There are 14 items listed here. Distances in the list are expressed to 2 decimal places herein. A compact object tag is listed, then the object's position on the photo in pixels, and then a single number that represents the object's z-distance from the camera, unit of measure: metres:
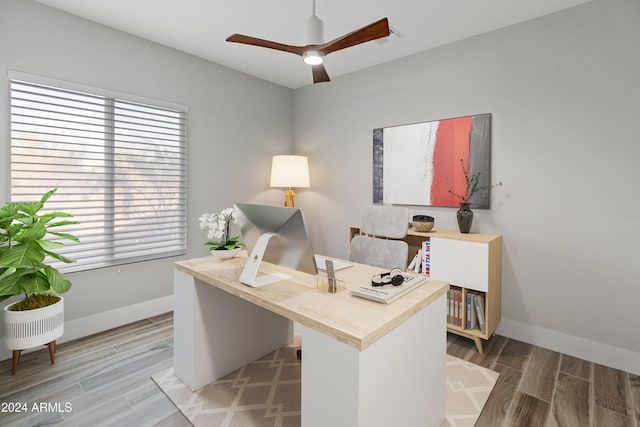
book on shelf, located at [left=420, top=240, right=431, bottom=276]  2.62
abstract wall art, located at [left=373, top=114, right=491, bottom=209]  2.71
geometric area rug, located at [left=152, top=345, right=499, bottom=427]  1.69
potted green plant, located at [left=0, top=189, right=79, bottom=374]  1.92
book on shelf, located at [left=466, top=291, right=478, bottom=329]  2.44
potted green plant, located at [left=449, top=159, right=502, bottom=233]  2.61
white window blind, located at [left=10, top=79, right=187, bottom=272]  2.32
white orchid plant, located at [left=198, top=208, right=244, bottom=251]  2.02
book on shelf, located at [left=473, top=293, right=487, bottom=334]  2.40
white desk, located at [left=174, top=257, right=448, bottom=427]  1.06
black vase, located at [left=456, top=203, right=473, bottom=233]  2.60
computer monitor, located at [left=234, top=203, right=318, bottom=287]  1.46
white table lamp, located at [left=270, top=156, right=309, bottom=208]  3.76
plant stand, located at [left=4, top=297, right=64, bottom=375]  1.98
